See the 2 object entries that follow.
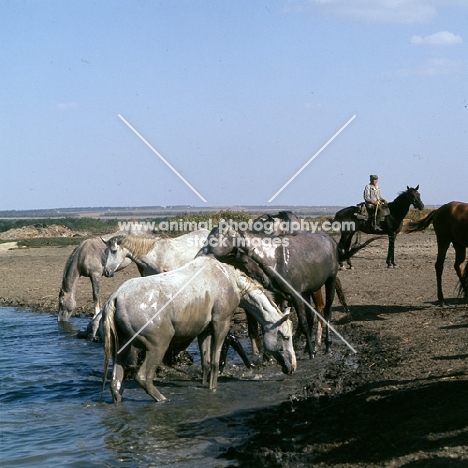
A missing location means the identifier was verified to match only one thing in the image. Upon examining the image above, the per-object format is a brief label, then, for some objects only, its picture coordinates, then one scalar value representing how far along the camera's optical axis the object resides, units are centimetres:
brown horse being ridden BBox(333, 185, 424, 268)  2027
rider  2030
